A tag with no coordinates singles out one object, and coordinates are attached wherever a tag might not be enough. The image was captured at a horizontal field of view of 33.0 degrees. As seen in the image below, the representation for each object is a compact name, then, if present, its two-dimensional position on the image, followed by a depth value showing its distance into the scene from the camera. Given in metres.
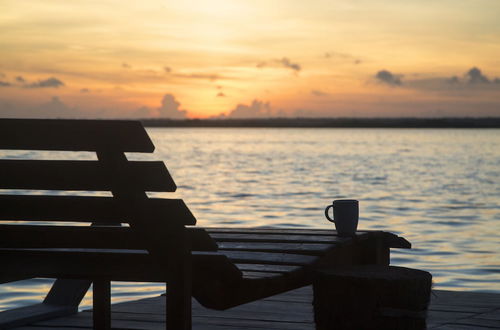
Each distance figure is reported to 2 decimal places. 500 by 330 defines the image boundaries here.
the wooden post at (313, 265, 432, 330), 4.28
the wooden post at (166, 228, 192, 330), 3.34
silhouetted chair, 3.21
